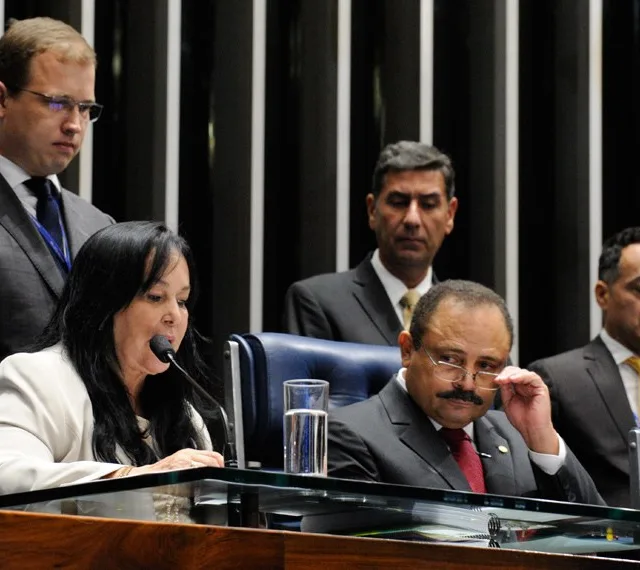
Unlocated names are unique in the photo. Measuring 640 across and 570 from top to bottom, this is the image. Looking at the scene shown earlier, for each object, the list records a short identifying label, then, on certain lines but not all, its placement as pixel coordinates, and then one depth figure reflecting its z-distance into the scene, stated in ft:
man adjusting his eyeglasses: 17.56
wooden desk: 9.81
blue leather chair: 17.97
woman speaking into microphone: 14.96
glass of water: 13.25
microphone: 14.64
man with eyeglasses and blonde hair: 18.66
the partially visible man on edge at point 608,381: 22.57
